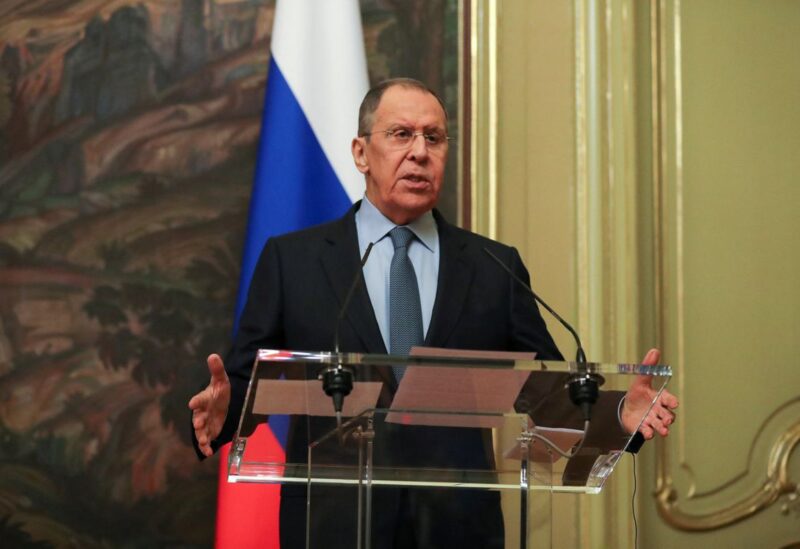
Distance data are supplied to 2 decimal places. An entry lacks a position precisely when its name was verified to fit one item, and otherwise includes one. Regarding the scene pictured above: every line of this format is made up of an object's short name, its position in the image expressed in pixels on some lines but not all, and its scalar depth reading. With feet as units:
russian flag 27.86
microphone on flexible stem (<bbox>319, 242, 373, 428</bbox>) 13.80
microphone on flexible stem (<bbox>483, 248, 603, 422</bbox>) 14.35
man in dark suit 20.33
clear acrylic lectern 13.93
